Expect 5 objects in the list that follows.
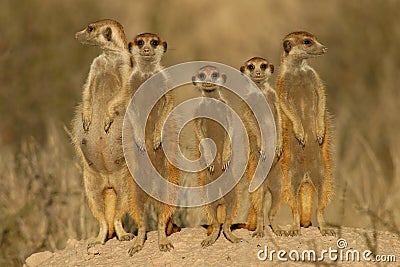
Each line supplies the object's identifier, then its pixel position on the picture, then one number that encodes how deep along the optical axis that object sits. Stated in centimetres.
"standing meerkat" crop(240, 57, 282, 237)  1116
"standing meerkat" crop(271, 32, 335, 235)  1144
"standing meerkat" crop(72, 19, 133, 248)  1205
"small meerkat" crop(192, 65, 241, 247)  1103
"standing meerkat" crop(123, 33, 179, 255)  1123
